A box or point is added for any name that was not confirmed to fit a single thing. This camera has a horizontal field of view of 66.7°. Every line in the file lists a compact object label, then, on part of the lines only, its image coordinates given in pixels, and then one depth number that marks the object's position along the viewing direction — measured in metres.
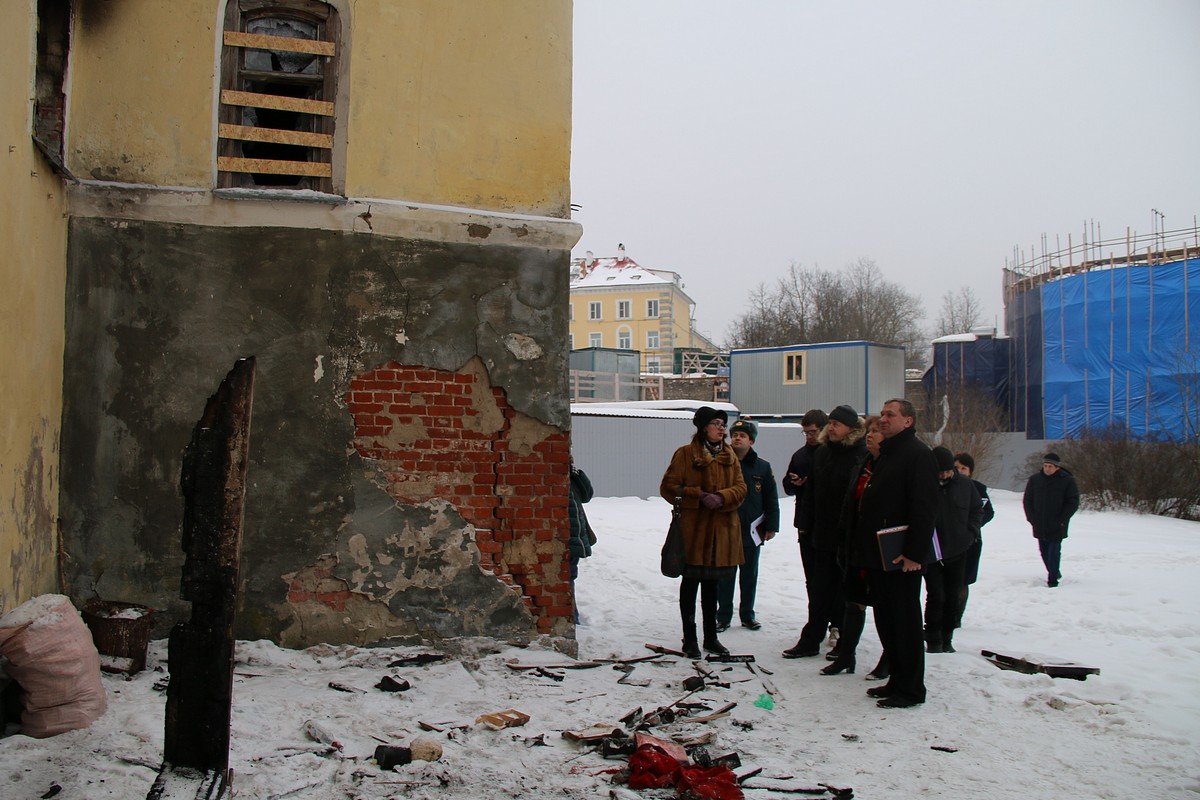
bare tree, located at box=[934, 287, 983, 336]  67.38
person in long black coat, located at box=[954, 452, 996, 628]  7.38
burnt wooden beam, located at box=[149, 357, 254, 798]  3.33
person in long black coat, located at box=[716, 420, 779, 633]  7.86
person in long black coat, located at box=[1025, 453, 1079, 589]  10.27
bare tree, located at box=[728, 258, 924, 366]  52.94
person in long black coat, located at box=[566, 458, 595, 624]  6.95
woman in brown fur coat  6.60
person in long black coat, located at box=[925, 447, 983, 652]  6.51
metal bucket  5.13
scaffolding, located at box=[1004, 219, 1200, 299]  31.67
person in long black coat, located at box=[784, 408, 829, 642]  7.23
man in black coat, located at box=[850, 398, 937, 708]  5.53
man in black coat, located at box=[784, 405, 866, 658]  6.75
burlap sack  4.24
